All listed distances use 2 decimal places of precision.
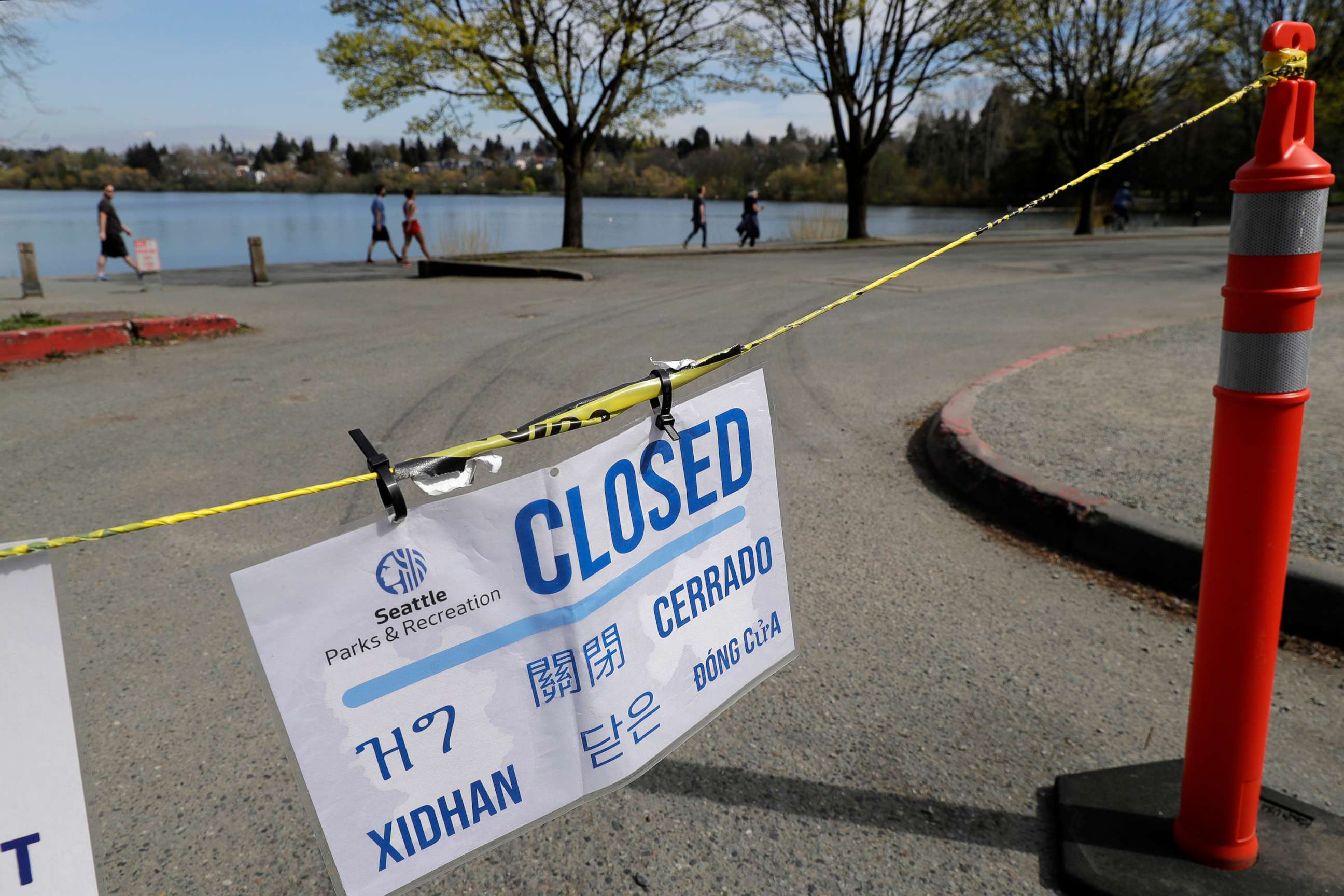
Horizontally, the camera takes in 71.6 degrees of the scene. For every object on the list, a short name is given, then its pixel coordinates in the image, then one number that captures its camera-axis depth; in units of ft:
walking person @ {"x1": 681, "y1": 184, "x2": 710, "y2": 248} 87.25
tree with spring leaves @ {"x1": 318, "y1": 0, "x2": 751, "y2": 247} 70.33
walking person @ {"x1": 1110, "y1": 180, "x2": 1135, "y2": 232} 111.04
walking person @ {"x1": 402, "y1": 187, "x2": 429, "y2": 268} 67.97
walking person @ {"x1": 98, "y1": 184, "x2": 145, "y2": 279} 57.06
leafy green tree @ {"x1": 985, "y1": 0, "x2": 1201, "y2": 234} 94.58
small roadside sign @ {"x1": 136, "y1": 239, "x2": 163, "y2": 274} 51.19
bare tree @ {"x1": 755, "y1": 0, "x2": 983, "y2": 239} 87.30
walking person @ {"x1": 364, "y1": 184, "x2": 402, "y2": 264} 69.36
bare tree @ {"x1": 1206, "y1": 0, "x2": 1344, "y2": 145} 104.47
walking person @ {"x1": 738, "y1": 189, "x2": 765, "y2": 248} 84.33
